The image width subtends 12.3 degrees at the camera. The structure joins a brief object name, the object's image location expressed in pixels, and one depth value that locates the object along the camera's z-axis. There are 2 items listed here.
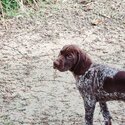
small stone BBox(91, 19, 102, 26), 7.50
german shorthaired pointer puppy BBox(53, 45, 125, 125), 4.21
